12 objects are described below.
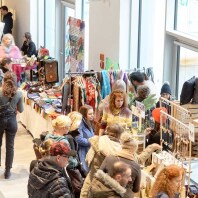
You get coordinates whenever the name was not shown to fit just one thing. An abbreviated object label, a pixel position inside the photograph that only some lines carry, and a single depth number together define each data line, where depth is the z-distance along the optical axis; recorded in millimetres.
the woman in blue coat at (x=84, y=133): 8106
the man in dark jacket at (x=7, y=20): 16084
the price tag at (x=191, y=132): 6236
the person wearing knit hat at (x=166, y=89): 8664
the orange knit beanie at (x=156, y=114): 7573
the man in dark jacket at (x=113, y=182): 5685
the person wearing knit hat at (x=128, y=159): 6489
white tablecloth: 10778
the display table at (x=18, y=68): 13243
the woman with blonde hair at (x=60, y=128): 7348
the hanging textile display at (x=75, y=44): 11700
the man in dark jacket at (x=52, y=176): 5882
